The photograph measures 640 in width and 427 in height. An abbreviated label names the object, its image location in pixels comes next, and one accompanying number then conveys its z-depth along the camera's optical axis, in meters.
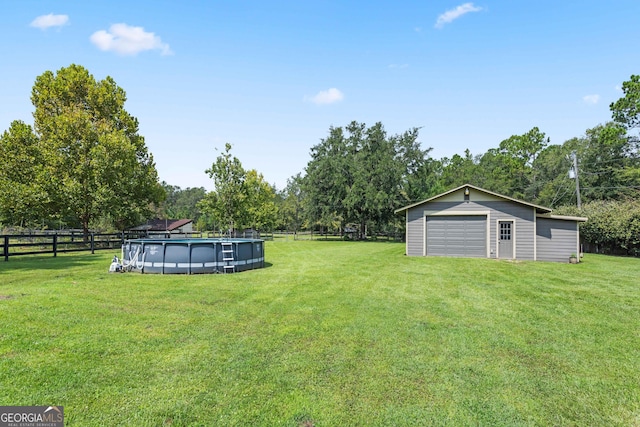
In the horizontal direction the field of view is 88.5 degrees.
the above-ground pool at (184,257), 10.70
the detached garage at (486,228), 16.42
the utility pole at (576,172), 25.47
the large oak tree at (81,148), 21.84
